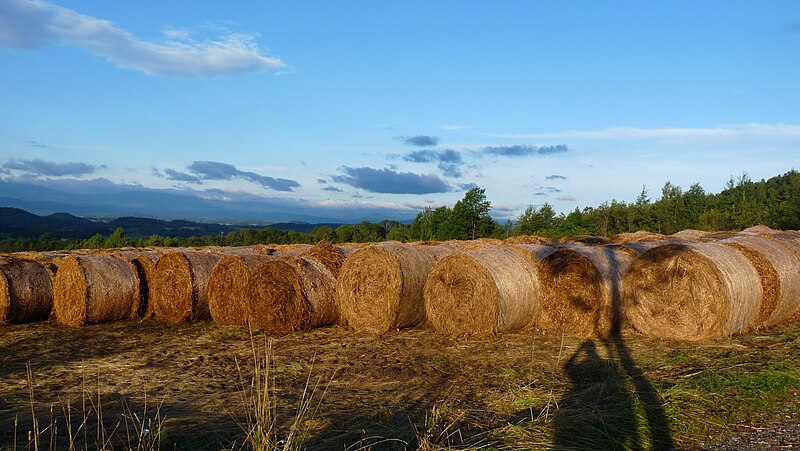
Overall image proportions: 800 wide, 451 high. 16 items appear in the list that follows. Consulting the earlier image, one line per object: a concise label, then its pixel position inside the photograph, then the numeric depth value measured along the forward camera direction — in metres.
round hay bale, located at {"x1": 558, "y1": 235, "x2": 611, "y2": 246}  16.79
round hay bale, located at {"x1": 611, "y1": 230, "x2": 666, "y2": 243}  18.39
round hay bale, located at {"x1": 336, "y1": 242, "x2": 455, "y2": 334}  11.62
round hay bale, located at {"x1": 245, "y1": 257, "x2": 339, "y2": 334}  11.84
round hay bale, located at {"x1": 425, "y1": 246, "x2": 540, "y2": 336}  10.93
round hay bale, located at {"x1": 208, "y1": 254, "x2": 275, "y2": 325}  12.99
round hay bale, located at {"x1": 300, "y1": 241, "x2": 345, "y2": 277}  12.83
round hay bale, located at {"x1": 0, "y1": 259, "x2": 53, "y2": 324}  13.34
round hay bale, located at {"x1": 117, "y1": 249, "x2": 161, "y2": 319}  13.82
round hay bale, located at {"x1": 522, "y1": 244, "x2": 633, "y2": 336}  11.37
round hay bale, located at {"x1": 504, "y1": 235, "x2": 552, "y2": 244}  16.69
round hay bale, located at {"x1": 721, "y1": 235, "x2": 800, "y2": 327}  11.65
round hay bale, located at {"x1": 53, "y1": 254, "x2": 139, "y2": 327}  13.03
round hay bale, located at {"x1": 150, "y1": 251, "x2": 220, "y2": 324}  13.46
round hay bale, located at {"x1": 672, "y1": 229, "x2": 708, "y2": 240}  17.35
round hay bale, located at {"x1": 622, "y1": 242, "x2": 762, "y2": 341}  10.49
